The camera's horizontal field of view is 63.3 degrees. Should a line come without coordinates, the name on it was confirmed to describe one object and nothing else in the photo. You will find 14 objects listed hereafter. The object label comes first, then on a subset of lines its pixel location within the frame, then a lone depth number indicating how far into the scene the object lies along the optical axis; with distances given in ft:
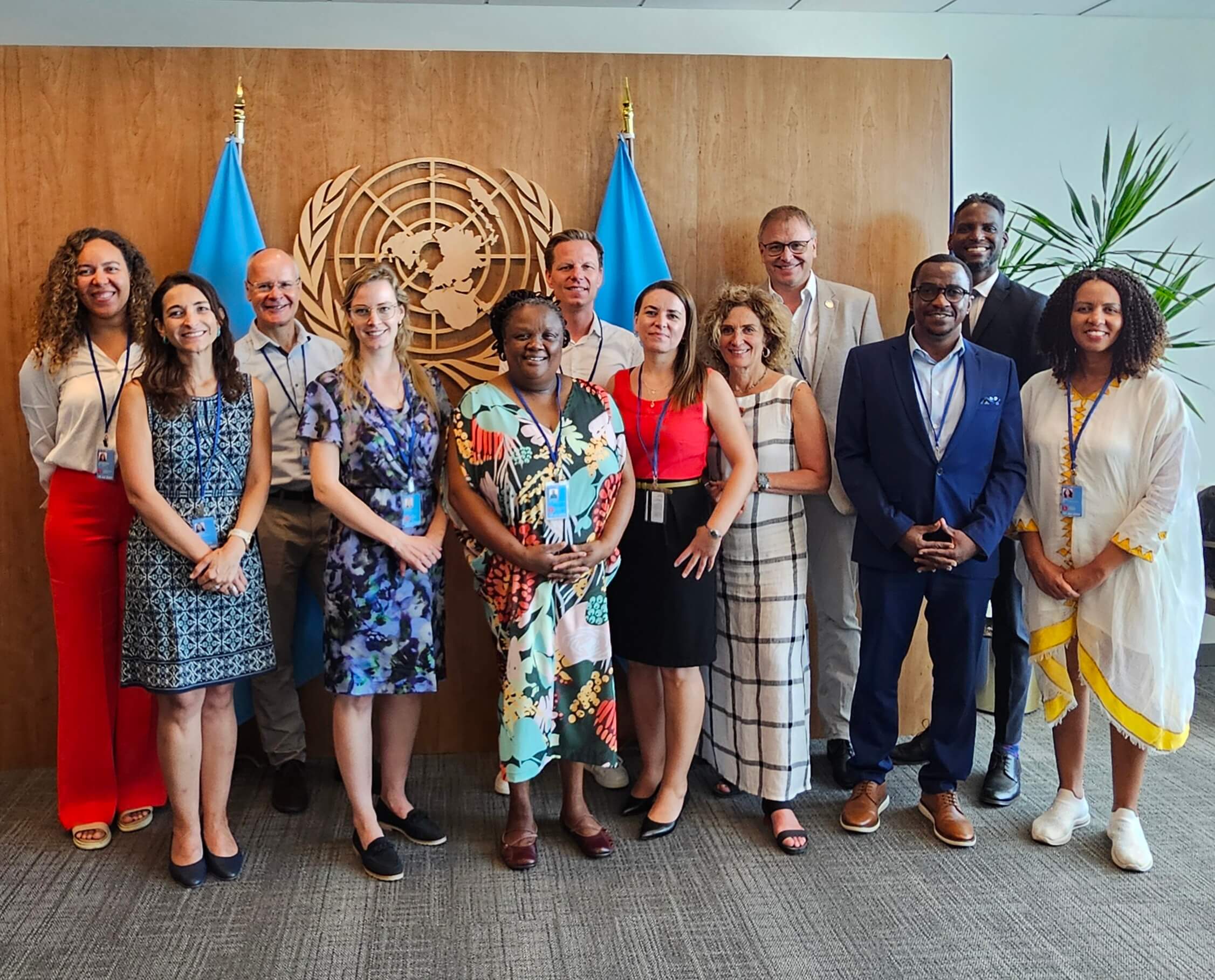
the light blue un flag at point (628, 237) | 11.64
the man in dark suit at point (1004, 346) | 10.64
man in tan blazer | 10.93
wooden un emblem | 11.59
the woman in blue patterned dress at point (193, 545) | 8.44
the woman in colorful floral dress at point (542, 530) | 8.66
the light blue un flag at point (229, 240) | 11.17
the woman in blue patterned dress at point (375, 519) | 8.68
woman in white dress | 8.93
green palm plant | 14.40
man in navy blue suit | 9.23
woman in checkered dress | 9.63
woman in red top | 9.21
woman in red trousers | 9.51
